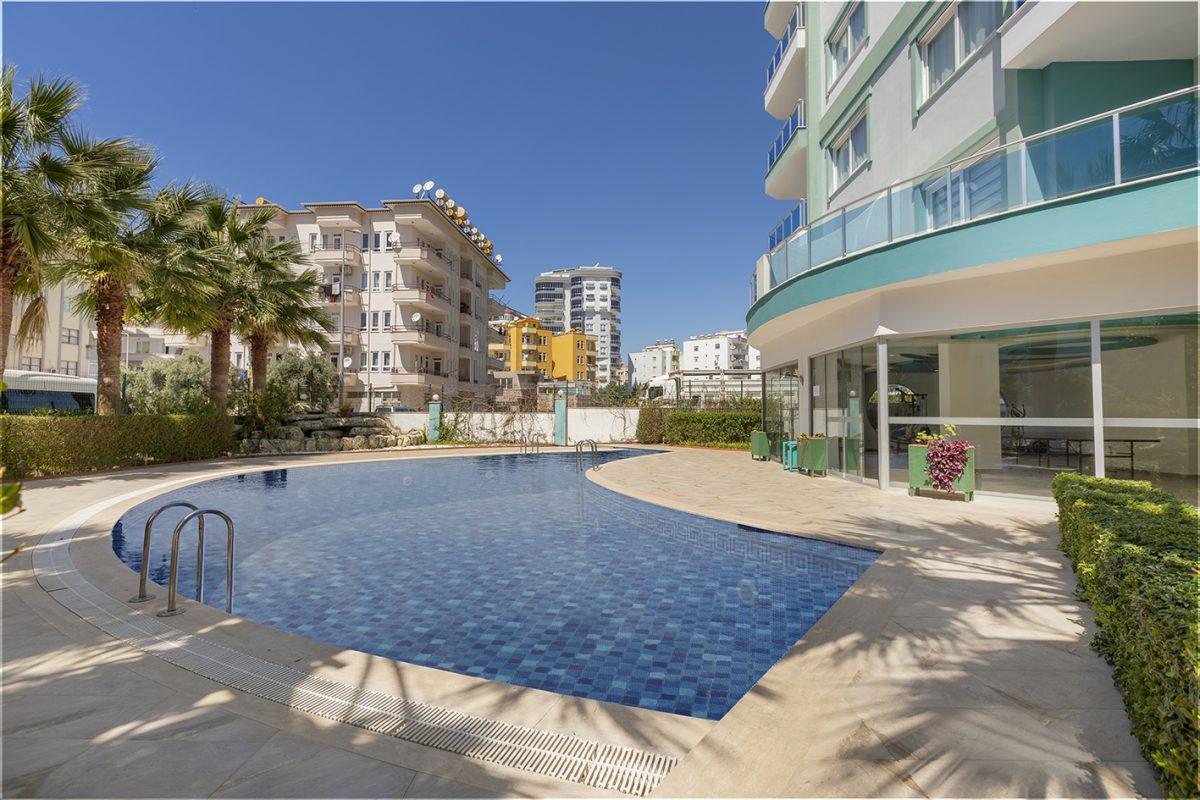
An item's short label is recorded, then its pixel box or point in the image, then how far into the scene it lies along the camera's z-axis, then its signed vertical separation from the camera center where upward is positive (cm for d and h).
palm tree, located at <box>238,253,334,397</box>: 2022 +391
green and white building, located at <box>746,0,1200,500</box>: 805 +253
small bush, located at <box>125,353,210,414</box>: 3206 +197
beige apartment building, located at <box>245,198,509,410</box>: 3925 +914
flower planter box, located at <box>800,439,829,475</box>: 1397 -121
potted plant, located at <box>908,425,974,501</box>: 1004 -105
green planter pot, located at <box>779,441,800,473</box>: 1499 -133
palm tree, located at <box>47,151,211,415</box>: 1386 +421
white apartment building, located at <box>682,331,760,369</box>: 12288 +1310
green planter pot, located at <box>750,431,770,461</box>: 1861 -130
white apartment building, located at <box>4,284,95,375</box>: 4709 +612
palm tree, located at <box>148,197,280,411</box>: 1702 +456
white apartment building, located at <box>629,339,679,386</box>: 12088 +1146
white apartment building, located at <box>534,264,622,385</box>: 13562 +2752
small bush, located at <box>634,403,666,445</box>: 2652 -71
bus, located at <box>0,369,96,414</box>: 2787 +109
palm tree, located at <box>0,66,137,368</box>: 1148 +521
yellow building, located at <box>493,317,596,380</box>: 7475 +858
